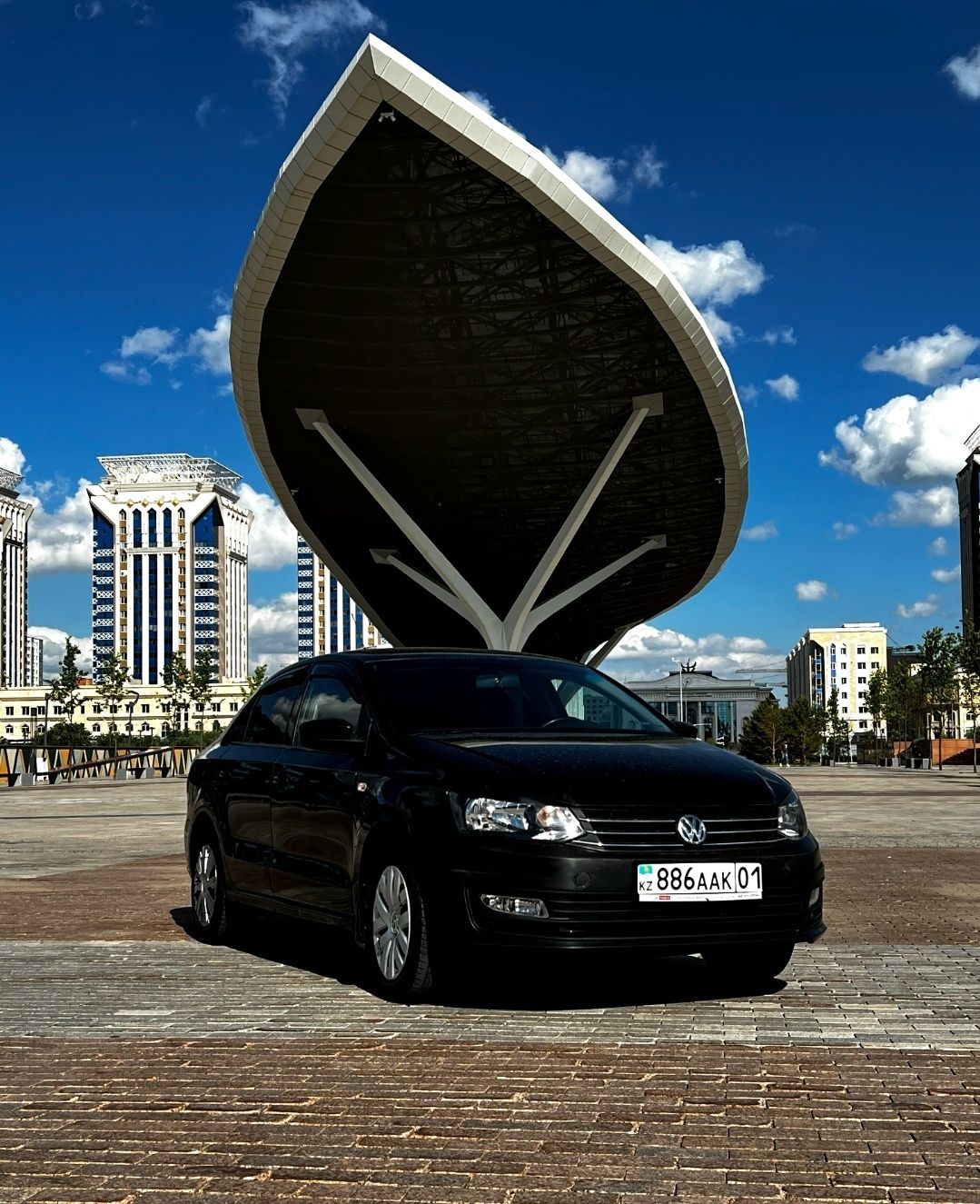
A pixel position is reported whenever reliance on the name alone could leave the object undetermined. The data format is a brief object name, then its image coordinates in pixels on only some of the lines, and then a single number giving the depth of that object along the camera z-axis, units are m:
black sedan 6.12
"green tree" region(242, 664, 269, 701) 139.25
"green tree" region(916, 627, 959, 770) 98.12
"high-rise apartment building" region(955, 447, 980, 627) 174.38
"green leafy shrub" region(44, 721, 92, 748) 117.12
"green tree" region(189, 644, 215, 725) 124.19
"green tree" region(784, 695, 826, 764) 127.55
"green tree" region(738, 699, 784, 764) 128.50
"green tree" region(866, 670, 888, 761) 121.56
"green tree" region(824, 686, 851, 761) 138.18
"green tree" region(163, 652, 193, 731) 132.00
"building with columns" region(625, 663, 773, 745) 186.38
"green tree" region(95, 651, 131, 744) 137.88
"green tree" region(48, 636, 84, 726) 126.69
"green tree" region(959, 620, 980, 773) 80.81
